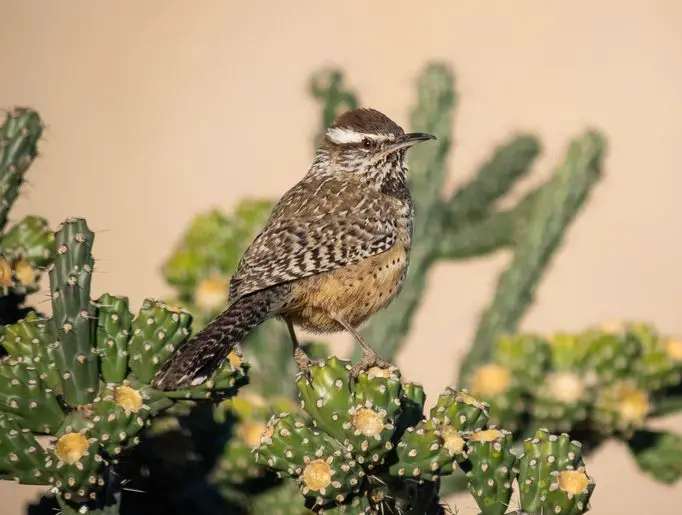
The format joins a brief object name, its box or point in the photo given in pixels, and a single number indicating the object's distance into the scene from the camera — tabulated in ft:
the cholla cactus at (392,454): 16.98
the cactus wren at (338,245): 21.71
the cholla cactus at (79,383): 17.42
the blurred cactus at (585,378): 25.32
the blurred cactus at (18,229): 21.95
